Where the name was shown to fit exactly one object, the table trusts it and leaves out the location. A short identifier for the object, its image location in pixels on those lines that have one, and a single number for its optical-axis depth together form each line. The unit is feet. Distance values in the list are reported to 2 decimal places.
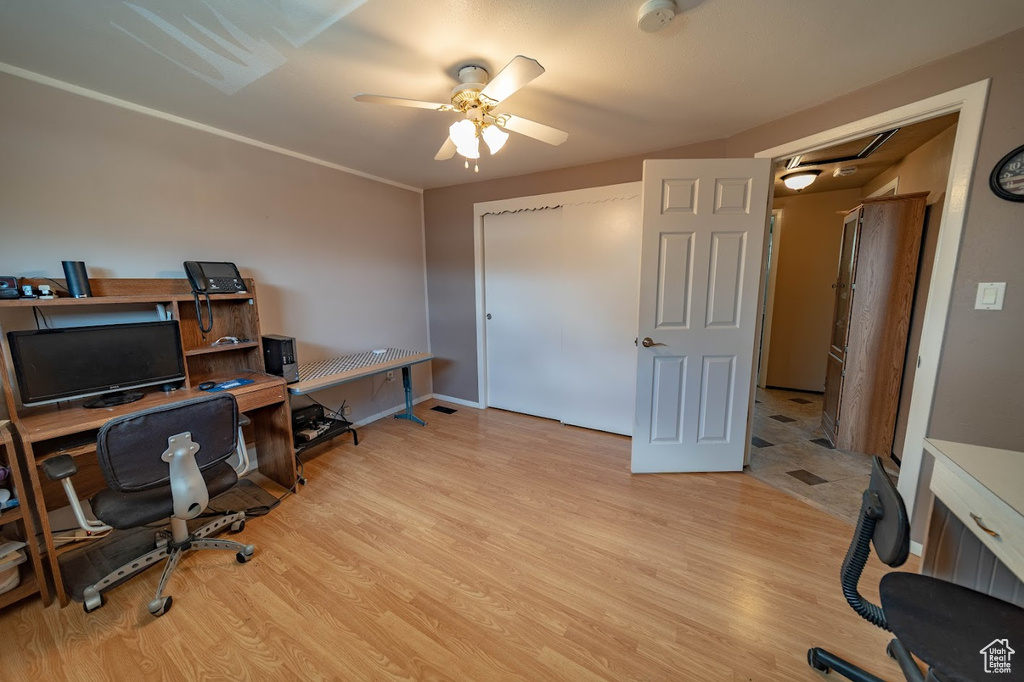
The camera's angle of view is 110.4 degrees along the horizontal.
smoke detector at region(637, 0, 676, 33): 4.06
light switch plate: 4.83
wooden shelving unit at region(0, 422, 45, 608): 4.57
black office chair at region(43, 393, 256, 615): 4.53
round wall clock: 4.56
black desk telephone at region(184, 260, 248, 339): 6.81
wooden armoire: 8.12
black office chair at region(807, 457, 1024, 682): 2.69
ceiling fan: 4.99
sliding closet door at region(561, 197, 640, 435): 9.71
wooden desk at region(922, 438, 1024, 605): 3.05
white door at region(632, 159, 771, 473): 7.30
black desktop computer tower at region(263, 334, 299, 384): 7.56
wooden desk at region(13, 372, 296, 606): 4.87
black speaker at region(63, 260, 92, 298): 5.65
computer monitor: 5.33
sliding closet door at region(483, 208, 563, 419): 11.03
